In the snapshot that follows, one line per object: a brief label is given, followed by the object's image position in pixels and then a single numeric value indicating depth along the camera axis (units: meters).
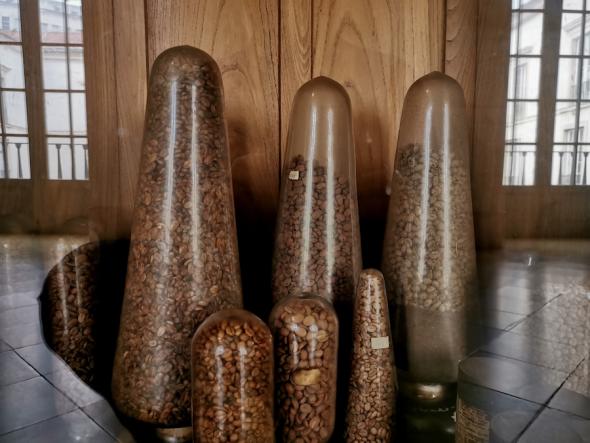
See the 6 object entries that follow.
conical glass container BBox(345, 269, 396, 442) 0.57
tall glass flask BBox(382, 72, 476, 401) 0.64
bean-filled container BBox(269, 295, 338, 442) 0.53
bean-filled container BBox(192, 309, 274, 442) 0.48
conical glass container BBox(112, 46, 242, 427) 0.55
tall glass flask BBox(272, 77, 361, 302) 0.63
